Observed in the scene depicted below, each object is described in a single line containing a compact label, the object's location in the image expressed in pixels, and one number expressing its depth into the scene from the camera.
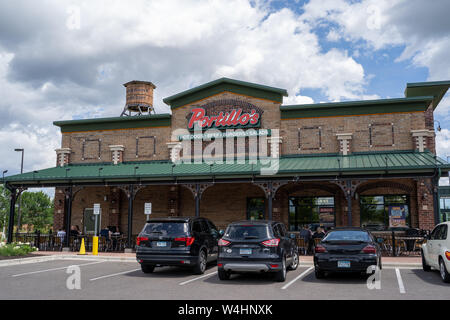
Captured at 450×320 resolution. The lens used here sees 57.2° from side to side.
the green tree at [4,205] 54.02
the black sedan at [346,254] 10.65
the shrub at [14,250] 17.17
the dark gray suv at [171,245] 12.18
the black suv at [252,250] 10.77
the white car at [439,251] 10.57
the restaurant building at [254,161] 20.48
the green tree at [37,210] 65.44
